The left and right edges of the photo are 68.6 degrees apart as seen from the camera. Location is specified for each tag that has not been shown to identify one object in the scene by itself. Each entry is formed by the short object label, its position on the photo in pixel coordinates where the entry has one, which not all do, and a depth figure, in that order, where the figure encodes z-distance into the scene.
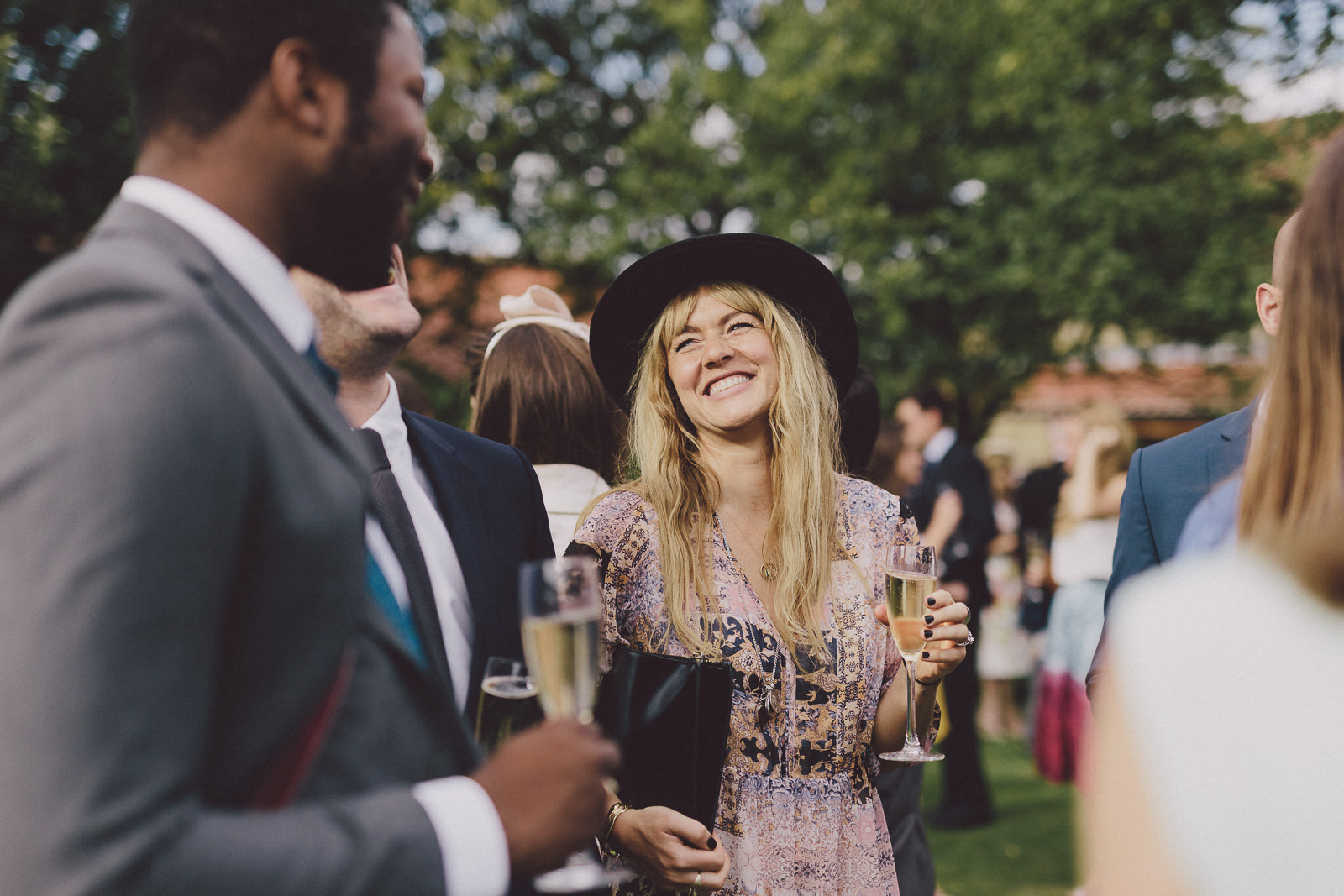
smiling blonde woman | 2.46
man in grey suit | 0.88
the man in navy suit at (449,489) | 1.98
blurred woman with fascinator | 3.28
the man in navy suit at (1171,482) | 2.69
